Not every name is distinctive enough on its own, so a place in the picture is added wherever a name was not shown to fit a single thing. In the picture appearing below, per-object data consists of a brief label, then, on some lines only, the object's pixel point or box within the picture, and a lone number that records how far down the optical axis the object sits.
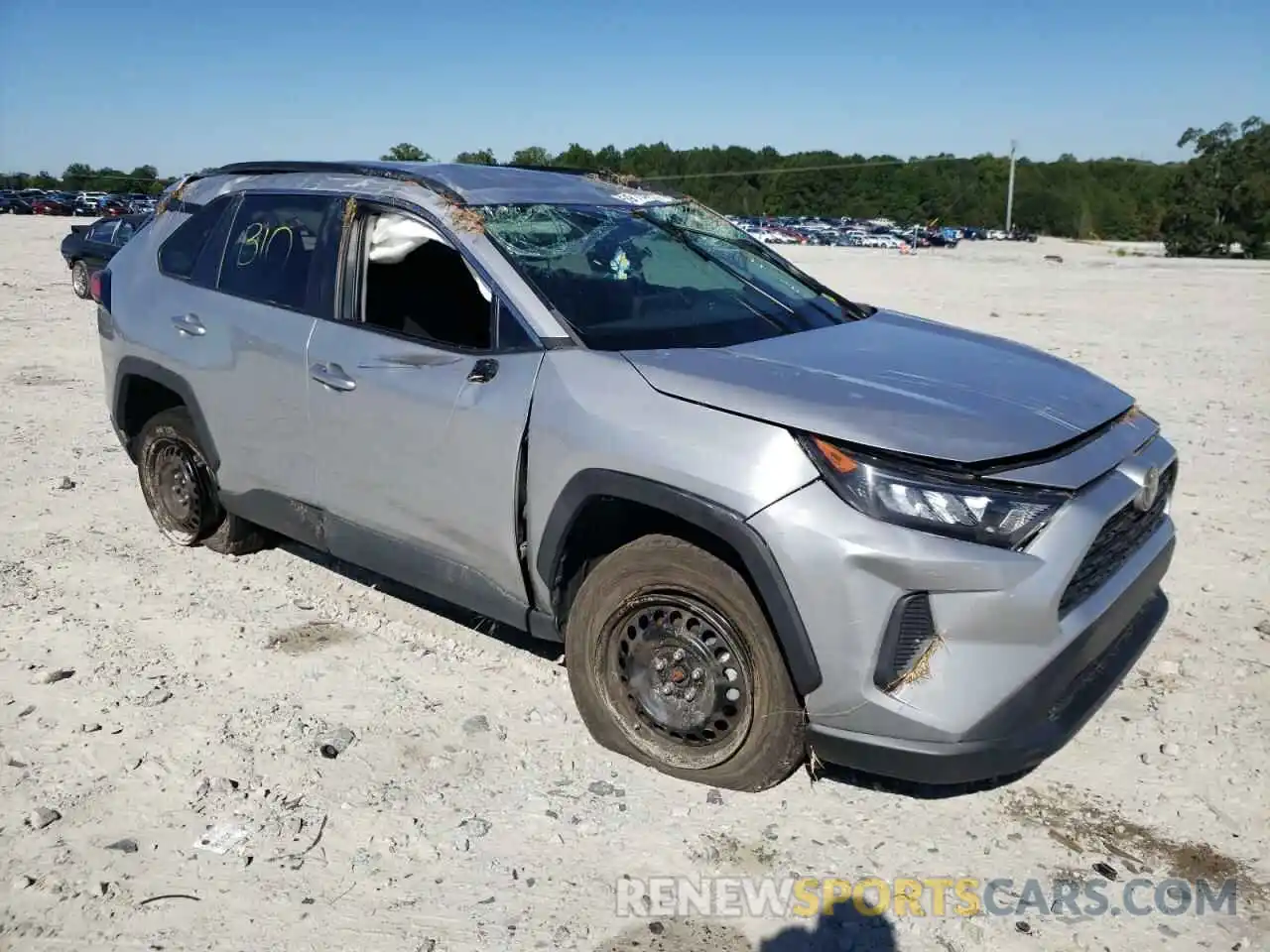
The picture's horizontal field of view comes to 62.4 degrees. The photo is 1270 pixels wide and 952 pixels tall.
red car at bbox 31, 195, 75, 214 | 52.28
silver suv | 2.82
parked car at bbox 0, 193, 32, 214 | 52.59
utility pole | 83.62
